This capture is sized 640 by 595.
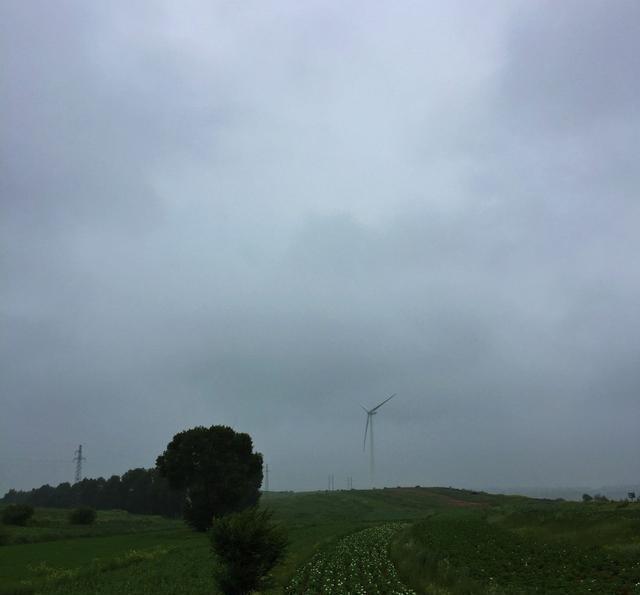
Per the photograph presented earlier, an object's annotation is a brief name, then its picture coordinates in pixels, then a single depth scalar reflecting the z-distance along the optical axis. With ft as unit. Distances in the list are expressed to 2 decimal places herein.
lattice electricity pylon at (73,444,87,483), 572.71
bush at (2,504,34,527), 299.79
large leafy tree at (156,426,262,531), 273.75
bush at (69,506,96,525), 313.32
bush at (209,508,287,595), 84.84
